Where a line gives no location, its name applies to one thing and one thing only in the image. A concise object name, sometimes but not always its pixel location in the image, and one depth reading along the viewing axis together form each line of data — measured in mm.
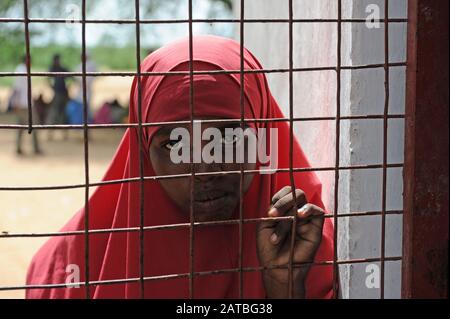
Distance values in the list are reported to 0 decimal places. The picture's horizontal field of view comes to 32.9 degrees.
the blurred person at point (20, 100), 10891
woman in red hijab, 1951
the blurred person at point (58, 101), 12836
